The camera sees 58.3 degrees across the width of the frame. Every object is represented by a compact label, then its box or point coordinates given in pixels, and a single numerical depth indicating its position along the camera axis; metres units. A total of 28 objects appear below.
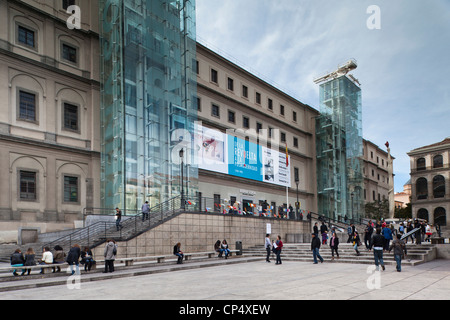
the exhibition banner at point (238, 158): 36.16
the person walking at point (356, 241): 21.38
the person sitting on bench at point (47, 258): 16.45
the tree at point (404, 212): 84.06
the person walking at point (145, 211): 24.08
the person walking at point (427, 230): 28.80
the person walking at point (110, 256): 16.45
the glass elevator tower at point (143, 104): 28.11
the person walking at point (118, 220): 22.36
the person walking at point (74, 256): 15.55
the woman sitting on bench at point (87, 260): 16.53
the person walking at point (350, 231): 23.59
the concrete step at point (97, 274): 13.39
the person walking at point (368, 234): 22.35
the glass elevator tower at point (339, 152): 52.44
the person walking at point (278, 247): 20.48
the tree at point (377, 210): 60.97
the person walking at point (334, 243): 21.17
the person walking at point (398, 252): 15.45
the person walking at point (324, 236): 26.83
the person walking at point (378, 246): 15.38
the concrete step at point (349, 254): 19.37
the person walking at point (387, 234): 20.22
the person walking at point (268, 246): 21.80
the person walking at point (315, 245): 20.17
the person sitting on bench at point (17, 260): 15.20
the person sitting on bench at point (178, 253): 20.27
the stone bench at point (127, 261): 15.12
